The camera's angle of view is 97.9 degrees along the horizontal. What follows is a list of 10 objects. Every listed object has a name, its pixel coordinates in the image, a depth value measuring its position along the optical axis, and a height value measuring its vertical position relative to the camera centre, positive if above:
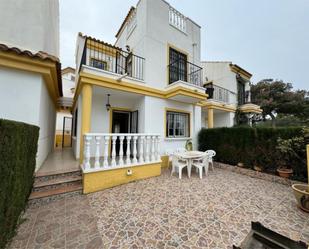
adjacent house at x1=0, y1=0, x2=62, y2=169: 4.16 +2.14
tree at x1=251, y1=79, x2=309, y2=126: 15.26 +3.90
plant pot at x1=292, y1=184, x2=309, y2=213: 3.45 -1.69
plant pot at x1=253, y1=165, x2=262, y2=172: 6.38 -1.72
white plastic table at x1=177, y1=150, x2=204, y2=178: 6.07 -1.12
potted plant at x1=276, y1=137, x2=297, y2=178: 5.25 -0.94
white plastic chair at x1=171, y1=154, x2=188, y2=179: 6.08 -1.46
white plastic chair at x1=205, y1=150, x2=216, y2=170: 7.00 -1.18
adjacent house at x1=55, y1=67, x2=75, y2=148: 14.12 +2.02
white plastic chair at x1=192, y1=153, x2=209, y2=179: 6.16 -1.47
